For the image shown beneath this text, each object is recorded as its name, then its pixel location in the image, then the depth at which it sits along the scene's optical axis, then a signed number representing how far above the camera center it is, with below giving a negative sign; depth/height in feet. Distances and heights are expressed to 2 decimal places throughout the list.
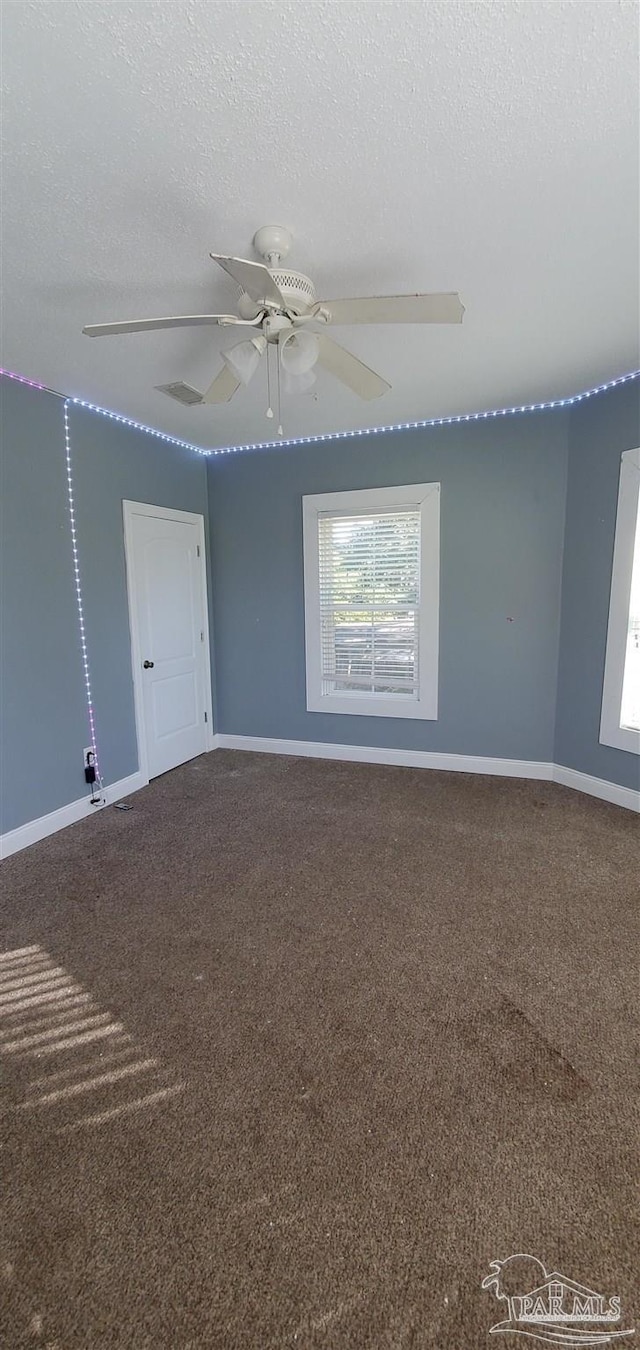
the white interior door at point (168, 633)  12.37 -0.84
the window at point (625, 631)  10.06 -0.70
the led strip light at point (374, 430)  10.28 +4.06
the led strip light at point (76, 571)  10.34 +0.62
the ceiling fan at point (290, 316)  4.97 +2.89
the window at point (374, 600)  12.75 -0.03
